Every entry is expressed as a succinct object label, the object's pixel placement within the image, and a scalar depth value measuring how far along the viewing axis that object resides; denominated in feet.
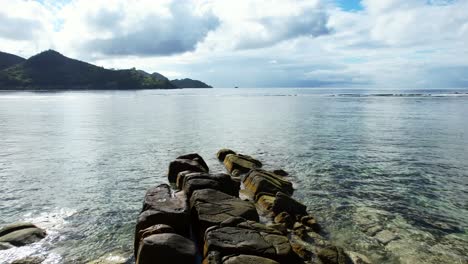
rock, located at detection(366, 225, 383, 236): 51.10
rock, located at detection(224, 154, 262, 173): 87.51
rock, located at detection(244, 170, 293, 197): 67.41
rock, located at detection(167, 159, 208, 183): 77.87
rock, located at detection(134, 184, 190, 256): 44.32
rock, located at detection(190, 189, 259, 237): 46.01
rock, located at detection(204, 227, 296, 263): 37.58
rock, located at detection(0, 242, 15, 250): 45.71
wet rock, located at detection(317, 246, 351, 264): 42.06
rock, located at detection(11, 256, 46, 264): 42.28
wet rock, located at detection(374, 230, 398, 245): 48.75
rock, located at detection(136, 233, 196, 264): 36.91
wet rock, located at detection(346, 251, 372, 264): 43.01
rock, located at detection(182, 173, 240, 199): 58.75
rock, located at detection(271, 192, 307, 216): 56.39
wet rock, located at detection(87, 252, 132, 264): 42.55
